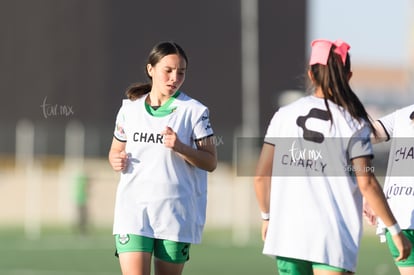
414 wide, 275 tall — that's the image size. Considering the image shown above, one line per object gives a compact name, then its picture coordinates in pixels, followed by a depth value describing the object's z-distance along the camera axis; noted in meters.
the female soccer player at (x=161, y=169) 17.64
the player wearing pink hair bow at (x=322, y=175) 15.12
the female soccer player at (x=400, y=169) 17.62
